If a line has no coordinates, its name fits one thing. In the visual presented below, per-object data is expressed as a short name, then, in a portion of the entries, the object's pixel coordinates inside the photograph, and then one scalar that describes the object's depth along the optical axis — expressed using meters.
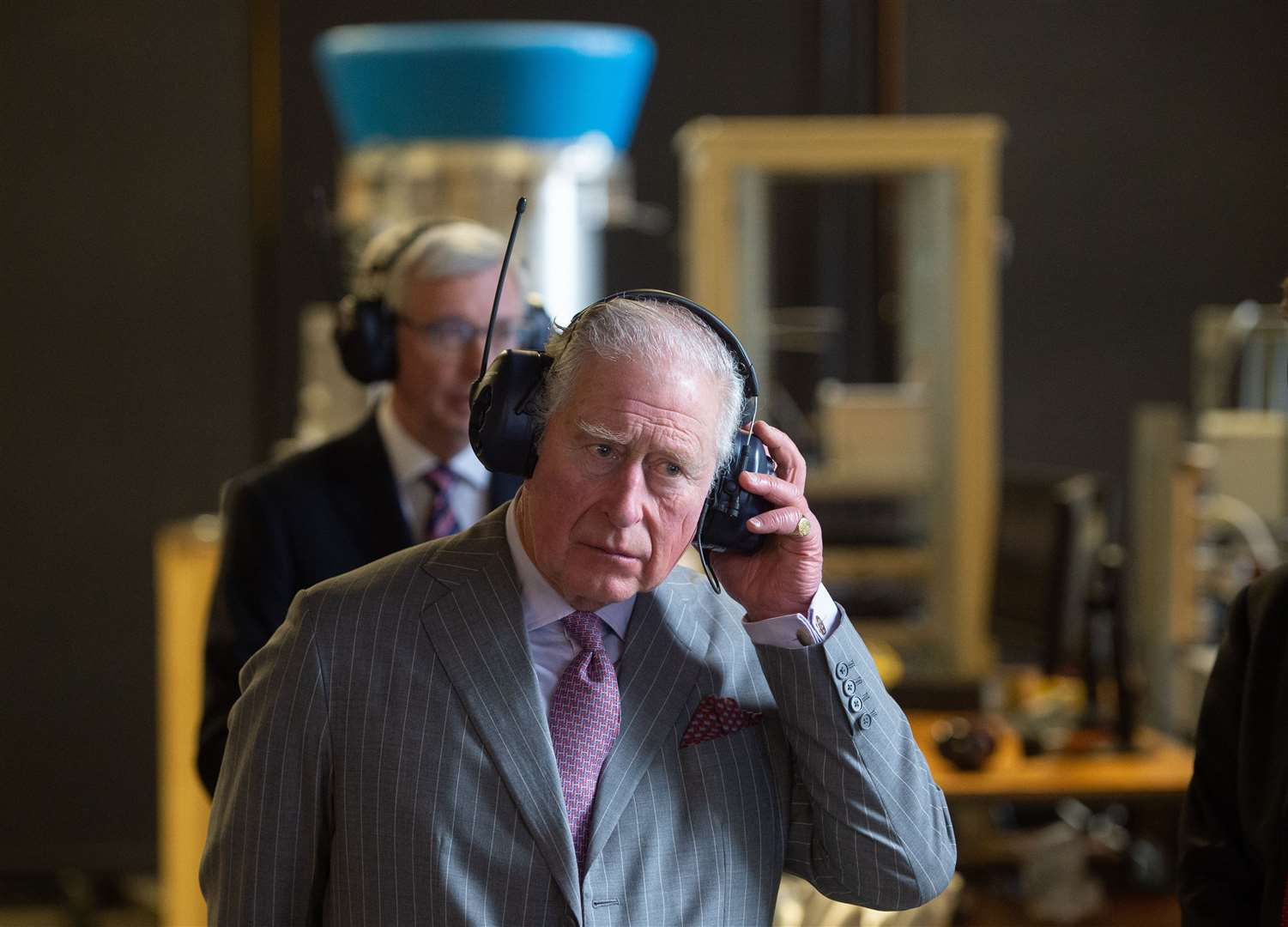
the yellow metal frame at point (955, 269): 9.20
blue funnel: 8.09
